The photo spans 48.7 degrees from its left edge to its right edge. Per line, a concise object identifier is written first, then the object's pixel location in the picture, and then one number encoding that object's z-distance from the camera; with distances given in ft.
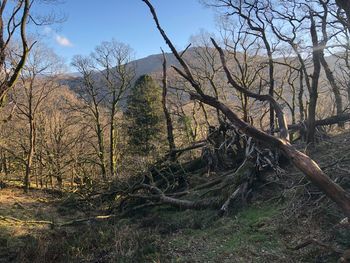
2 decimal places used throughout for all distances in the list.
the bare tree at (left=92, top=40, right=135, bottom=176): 94.53
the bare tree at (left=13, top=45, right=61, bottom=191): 76.64
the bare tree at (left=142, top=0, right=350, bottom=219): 20.99
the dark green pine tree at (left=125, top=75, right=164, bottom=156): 89.66
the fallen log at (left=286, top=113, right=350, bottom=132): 43.24
